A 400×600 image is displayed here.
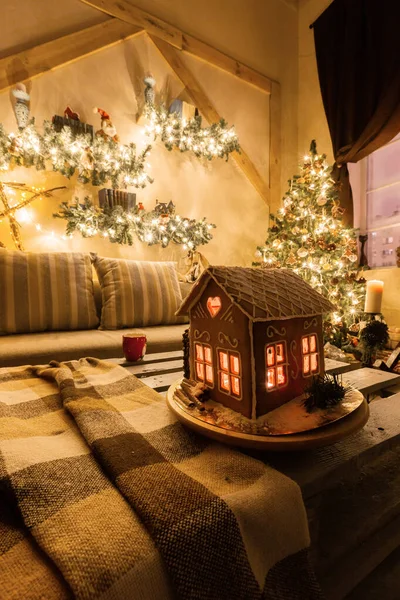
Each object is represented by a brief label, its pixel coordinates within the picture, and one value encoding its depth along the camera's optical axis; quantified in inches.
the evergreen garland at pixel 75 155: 84.4
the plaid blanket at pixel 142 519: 14.2
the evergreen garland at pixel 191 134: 107.0
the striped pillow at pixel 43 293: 68.3
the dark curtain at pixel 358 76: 103.0
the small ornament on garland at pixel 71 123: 92.1
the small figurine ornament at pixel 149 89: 106.5
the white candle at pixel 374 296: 95.3
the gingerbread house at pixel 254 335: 24.7
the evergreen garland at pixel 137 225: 93.7
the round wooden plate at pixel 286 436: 20.9
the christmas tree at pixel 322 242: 104.6
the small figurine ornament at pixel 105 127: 96.7
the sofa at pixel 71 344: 55.9
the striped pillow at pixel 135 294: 78.3
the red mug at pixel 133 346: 49.2
